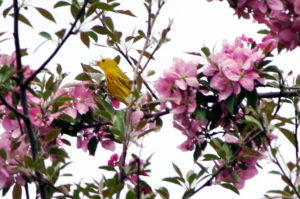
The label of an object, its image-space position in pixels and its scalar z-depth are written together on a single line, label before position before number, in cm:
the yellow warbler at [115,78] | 700
